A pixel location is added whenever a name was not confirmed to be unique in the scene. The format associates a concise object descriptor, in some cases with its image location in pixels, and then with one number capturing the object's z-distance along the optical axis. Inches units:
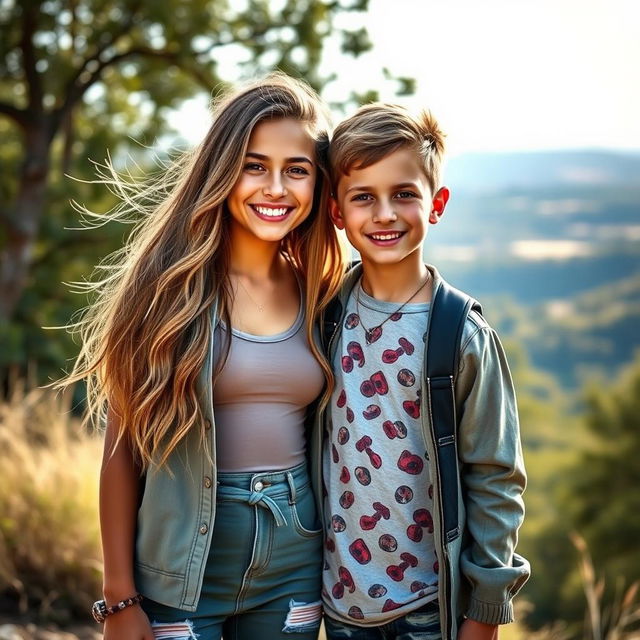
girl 92.4
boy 90.0
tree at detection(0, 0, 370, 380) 275.1
